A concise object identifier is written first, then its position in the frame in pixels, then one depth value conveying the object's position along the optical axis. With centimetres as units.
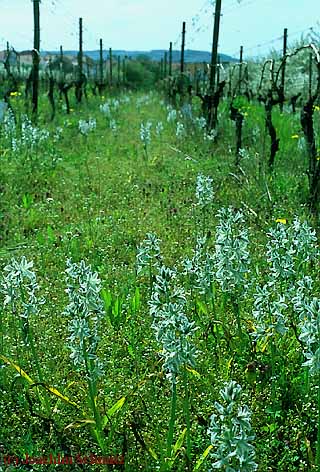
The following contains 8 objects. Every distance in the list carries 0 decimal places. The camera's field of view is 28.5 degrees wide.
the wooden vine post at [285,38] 1570
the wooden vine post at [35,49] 1294
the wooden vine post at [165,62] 2736
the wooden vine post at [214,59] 1116
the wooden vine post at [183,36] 1877
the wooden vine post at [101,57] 2278
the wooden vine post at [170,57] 2356
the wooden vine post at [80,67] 1594
